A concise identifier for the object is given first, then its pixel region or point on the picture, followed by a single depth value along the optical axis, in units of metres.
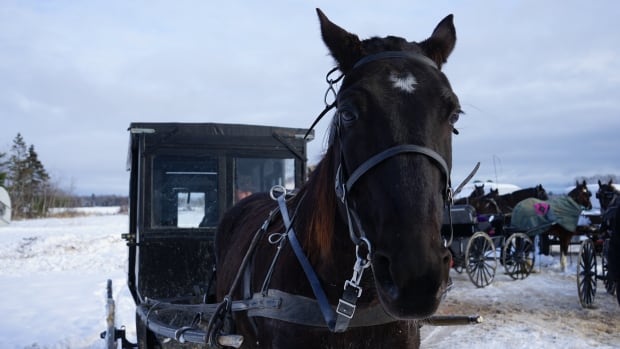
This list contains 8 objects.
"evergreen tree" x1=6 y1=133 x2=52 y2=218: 45.88
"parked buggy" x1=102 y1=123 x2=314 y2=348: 5.31
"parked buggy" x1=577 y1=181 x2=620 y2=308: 7.10
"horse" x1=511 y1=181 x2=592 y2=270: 13.95
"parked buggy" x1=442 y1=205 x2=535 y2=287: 11.77
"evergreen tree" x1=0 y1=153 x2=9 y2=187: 46.18
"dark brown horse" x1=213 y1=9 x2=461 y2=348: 1.53
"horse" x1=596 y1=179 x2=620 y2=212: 13.91
